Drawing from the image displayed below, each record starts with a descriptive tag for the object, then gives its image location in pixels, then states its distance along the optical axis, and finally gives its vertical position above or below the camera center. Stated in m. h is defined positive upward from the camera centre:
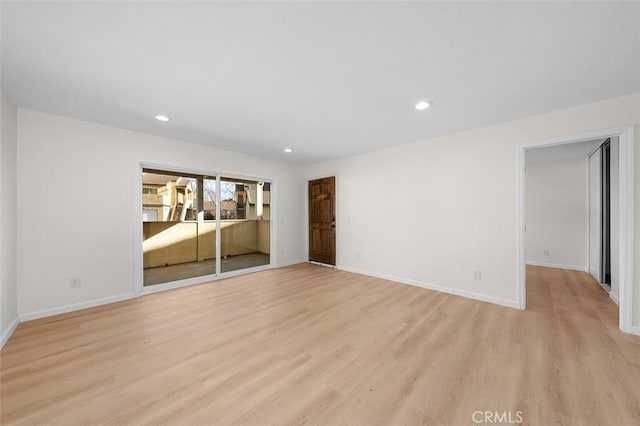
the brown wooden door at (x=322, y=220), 5.16 -0.18
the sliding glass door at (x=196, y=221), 4.14 -0.19
